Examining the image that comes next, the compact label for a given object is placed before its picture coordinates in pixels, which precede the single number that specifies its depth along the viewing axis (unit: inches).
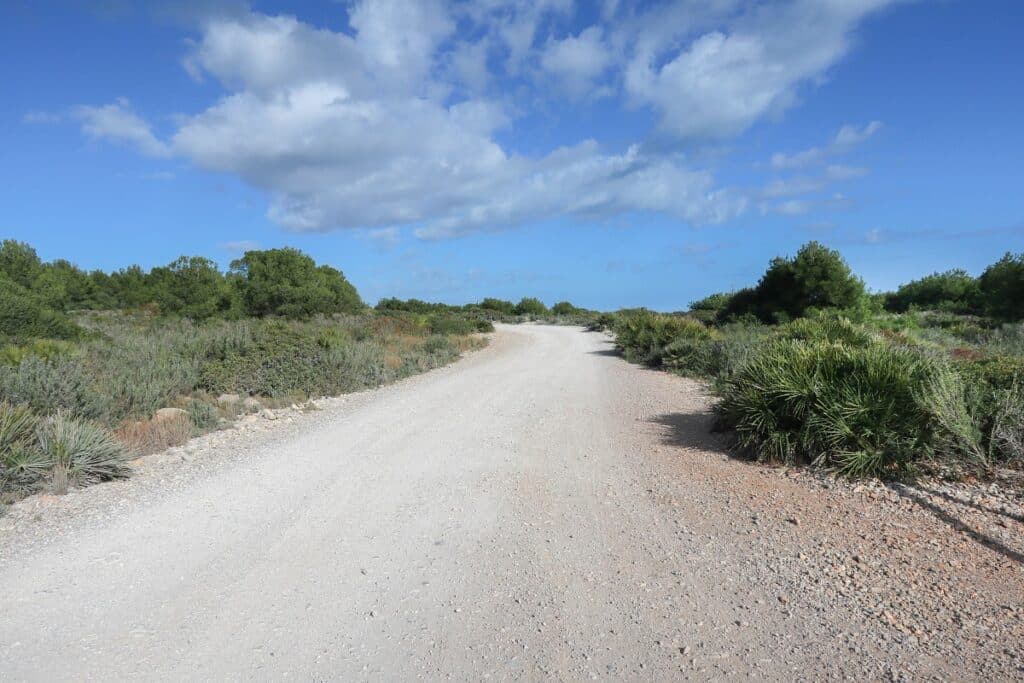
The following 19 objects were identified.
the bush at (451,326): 1138.7
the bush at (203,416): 365.1
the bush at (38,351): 406.9
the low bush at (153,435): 308.7
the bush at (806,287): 840.9
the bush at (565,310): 2380.7
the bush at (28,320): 582.2
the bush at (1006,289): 875.4
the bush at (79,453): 249.9
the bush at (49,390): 330.0
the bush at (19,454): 237.5
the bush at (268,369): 475.5
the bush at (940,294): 1601.4
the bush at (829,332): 443.2
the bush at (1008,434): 231.6
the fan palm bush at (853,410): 240.8
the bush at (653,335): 720.3
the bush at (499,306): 2331.0
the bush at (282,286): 1233.4
